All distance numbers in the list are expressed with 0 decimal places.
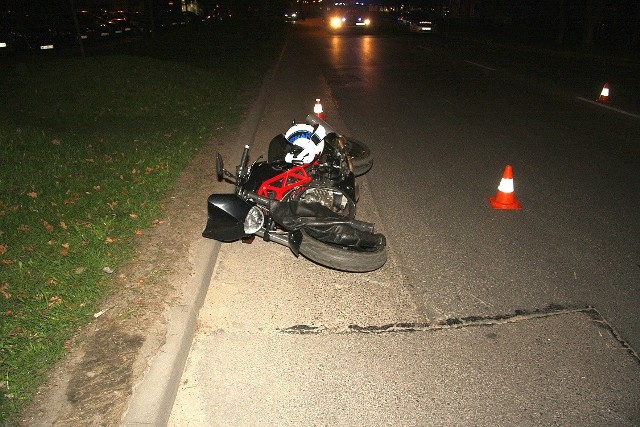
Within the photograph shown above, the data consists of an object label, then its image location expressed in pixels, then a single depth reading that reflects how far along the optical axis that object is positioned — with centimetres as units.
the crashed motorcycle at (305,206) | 427
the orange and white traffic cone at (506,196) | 623
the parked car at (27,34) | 2358
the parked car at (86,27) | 2655
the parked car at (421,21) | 4222
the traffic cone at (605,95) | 1295
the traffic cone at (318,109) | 939
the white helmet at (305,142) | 487
